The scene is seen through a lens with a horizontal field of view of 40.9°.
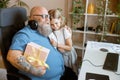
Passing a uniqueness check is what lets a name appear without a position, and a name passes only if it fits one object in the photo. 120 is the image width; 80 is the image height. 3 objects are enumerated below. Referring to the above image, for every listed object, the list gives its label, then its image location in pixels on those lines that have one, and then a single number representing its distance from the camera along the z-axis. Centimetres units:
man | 122
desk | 125
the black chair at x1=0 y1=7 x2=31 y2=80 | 138
